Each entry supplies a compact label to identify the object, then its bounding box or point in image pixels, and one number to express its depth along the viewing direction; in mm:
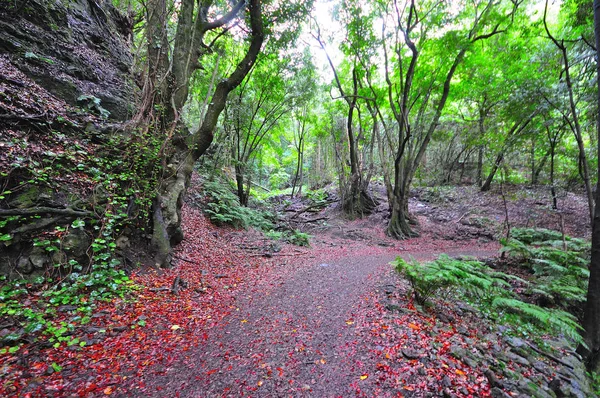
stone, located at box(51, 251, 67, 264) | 3545
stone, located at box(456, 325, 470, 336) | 3902
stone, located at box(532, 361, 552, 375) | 3379
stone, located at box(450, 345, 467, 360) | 3160
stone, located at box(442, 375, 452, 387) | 2601
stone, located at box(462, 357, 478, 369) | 3021
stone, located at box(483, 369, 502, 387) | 2799
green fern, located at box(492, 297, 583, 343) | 3345
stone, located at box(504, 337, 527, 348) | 3941
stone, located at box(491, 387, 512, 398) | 2617
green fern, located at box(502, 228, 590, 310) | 5148
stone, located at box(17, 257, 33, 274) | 3303
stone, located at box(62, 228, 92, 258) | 3726
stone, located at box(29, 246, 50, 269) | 3400
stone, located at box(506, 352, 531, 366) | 3470
